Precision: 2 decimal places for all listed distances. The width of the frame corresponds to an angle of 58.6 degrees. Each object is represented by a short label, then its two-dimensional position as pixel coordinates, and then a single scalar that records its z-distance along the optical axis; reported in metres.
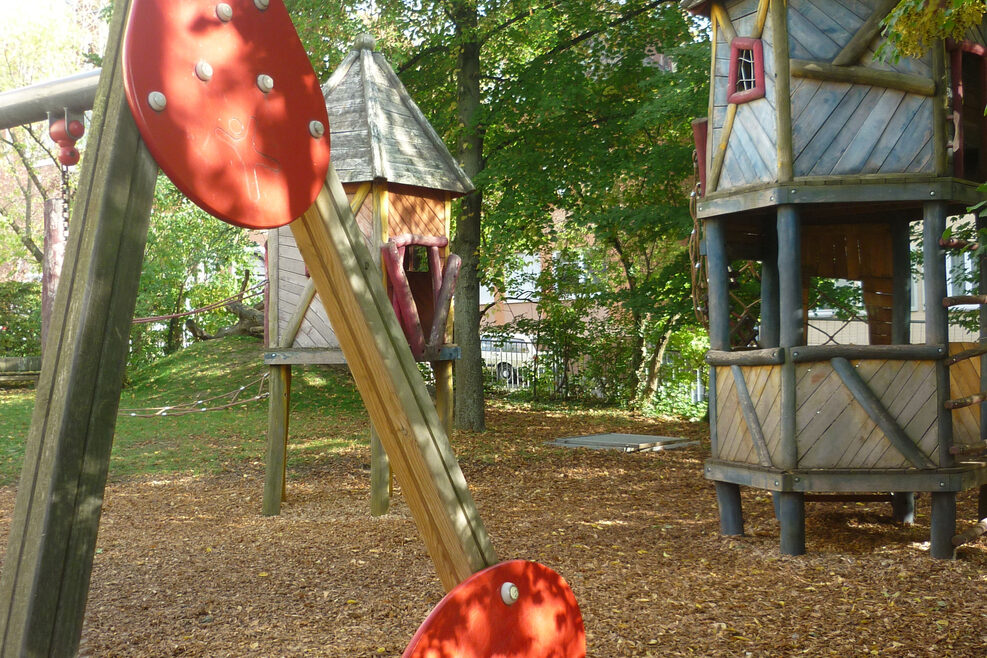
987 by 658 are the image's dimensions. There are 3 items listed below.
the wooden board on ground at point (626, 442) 11.80
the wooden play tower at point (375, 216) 7.84
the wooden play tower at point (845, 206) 5.97
